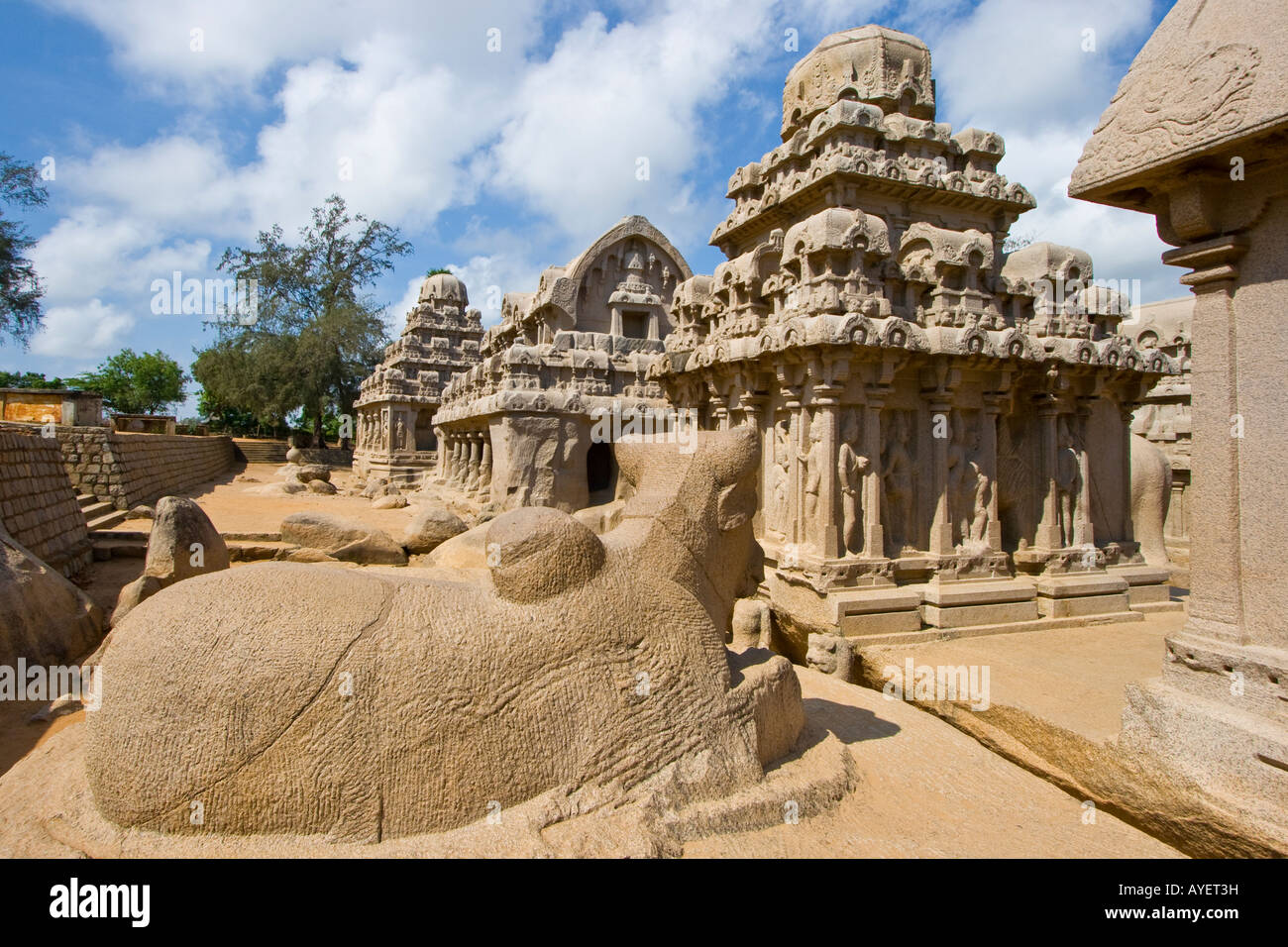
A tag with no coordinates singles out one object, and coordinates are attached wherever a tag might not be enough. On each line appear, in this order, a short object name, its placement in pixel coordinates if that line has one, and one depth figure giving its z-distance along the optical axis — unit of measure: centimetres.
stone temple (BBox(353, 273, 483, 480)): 2428
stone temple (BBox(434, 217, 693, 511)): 1416
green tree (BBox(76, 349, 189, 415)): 5434
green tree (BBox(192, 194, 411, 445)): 3303
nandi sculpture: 267
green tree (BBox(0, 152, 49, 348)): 2403
